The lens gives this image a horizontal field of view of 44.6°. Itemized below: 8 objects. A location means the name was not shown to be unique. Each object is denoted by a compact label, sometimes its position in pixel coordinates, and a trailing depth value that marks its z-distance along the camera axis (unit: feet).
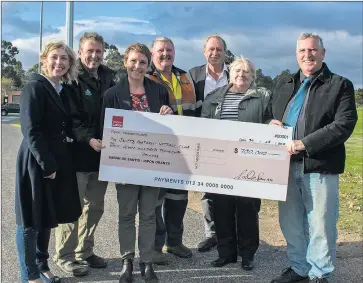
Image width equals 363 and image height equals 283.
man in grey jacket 17.63
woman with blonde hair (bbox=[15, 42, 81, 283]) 12.97
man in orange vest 15.93
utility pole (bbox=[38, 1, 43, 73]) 121.63
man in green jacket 14.75
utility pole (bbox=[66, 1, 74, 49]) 30.68
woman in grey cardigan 15.32
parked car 168.53
